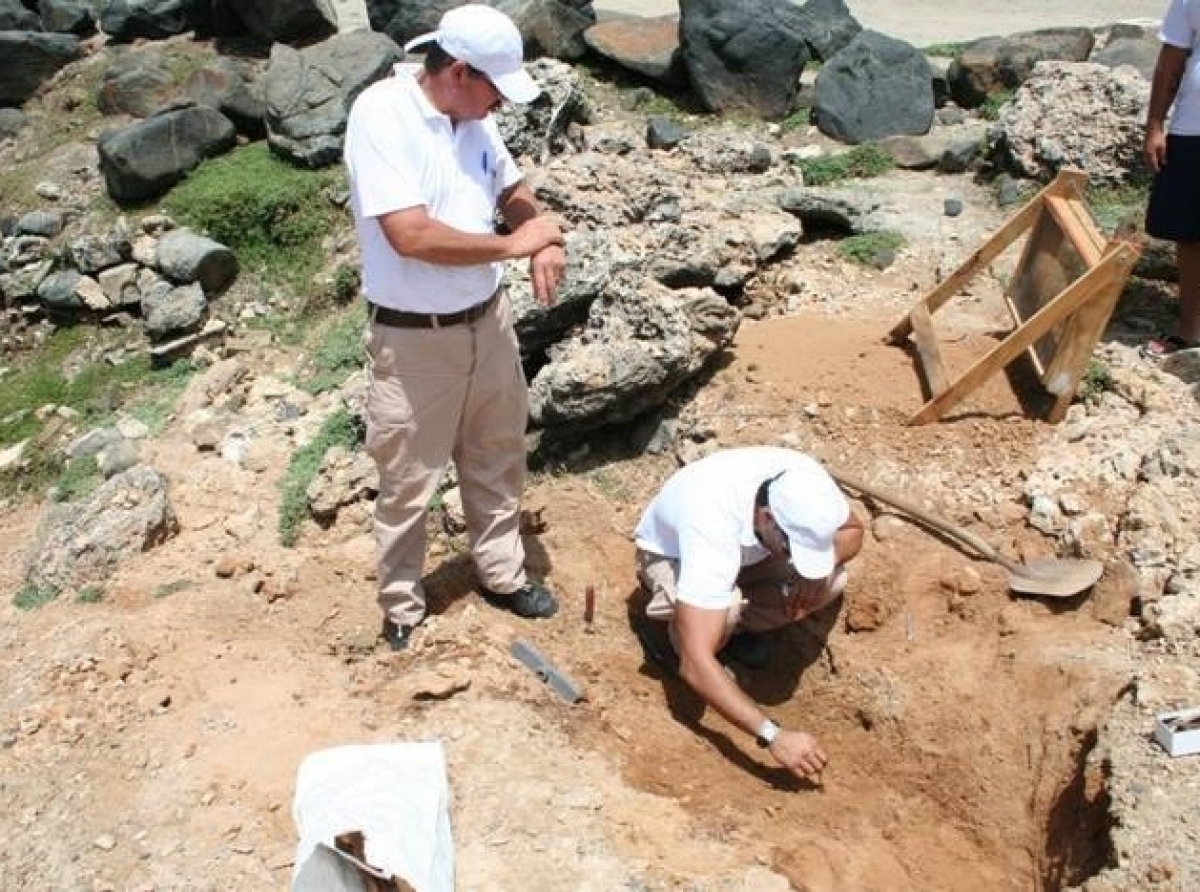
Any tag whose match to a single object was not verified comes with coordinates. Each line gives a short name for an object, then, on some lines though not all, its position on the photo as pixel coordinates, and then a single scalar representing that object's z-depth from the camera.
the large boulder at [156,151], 8.05
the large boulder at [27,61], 10.08
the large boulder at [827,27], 9.61
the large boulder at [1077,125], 6.96
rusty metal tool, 3.97
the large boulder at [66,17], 10.76
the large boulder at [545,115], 7.46
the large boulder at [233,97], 8.59
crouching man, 3.55
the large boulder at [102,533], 5.05
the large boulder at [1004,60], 8.54
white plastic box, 3.33
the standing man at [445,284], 3.32
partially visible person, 4.98
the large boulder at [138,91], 9.39
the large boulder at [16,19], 10.90
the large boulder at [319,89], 8.12
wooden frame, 4.56
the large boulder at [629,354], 4.88
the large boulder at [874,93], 8.25
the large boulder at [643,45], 9.23
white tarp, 2.87
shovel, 4.19
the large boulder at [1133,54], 8.25
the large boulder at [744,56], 8.69
